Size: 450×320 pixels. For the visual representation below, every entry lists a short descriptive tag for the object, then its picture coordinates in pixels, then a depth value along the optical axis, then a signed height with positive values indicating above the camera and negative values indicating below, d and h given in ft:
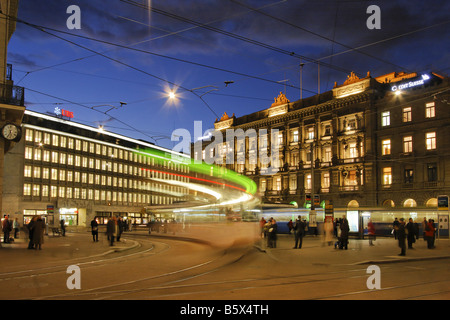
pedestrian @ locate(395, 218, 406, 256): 64.34 -5.50
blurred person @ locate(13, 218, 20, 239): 103.83 -6.52
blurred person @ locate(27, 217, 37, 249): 72.02 -5.28
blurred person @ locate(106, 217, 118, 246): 82.53 -5.54
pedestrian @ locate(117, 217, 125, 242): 95.48 -6.17
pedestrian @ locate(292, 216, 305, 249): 77.36 -5.24
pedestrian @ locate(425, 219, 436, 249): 78.59 -5.81
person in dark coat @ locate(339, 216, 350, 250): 75.05 -5.57
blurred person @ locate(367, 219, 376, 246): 88.60 -6.17
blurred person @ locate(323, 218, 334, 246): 81.20 -5.61
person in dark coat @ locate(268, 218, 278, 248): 78.64 -6.20
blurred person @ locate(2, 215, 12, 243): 83.05 -5.34
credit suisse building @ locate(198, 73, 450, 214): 162.20 +24.72
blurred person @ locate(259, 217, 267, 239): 99.97 -5.59
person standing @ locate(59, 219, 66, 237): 124.77 -8.31
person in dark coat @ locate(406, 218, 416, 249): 78.84 -5.85
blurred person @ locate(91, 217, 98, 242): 95.25 -6.28
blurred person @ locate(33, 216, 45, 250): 71.15 -5.20
